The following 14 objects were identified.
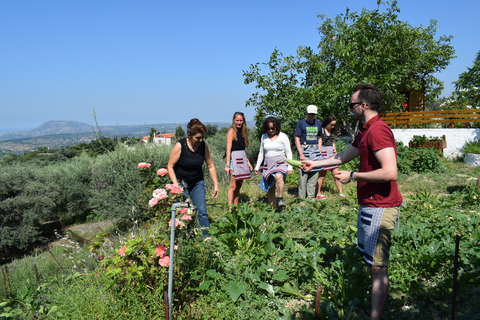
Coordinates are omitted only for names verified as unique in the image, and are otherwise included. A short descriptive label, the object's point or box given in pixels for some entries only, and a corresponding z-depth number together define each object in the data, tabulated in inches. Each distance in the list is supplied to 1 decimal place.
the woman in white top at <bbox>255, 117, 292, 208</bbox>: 202.4
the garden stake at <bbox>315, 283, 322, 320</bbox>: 78.8
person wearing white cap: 219.6
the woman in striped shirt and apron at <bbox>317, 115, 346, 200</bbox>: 233.8
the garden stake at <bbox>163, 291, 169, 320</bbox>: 78.6
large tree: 402.0
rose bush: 89.4
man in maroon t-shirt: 83.6
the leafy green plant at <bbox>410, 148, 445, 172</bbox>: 346.6
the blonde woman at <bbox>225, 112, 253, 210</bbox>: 202.2
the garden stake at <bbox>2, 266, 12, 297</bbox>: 112.6
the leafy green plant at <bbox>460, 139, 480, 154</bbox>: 400.8
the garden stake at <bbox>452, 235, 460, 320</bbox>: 71.7
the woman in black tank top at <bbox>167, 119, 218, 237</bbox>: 151.5
